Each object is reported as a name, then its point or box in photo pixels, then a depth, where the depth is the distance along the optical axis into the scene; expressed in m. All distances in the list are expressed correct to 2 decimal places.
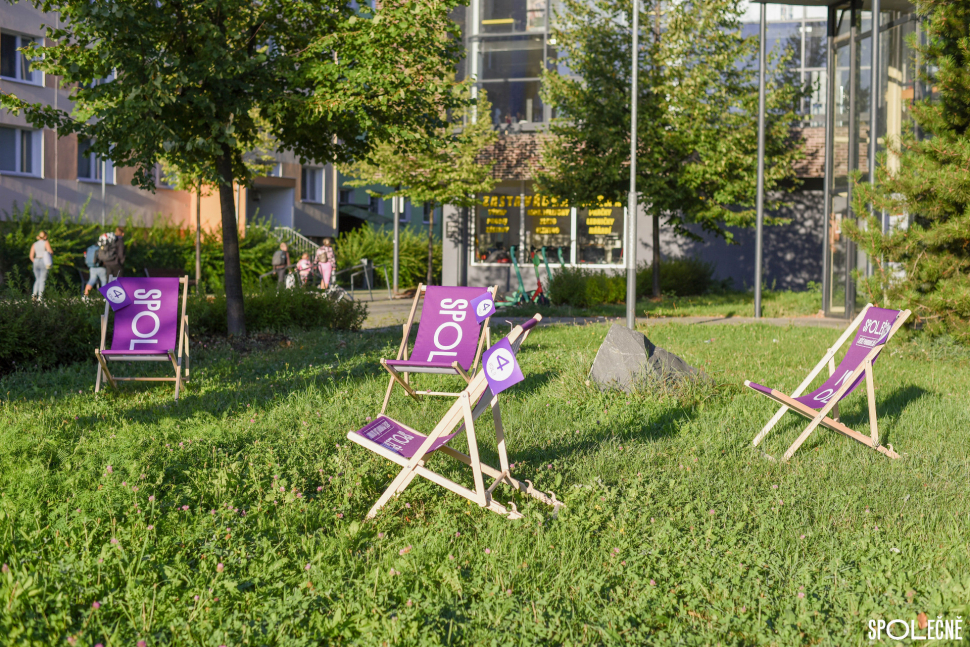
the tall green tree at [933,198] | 9.55
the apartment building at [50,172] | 25.30
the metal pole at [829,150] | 16.31
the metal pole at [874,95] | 13.87
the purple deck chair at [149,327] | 7.68
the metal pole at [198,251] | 21.25
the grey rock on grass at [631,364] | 7.34
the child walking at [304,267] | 20.03
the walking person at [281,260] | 21.16
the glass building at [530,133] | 23.56
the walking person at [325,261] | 21.08
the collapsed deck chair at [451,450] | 4.23
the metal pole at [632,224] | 13.90
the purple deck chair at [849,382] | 5.51
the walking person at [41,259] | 18.88
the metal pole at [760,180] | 15.92
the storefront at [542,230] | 24.67
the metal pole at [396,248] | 25.70
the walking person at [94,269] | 19.13
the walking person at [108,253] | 18.94
